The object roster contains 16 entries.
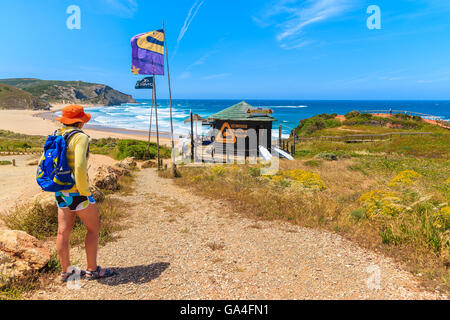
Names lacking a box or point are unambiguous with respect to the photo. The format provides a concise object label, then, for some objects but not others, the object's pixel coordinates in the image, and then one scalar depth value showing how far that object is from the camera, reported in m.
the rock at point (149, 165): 16.77
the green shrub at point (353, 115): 46.85
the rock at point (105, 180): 8.94
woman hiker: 2.99
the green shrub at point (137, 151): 20.38
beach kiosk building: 19.38
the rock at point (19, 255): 3.32
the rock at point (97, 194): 7.39
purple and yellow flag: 11.83
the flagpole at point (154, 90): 14.00
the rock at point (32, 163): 14.64
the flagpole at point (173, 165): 12.73
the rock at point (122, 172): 11.87
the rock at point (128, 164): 13.93
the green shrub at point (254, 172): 11.34
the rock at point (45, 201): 5.54
